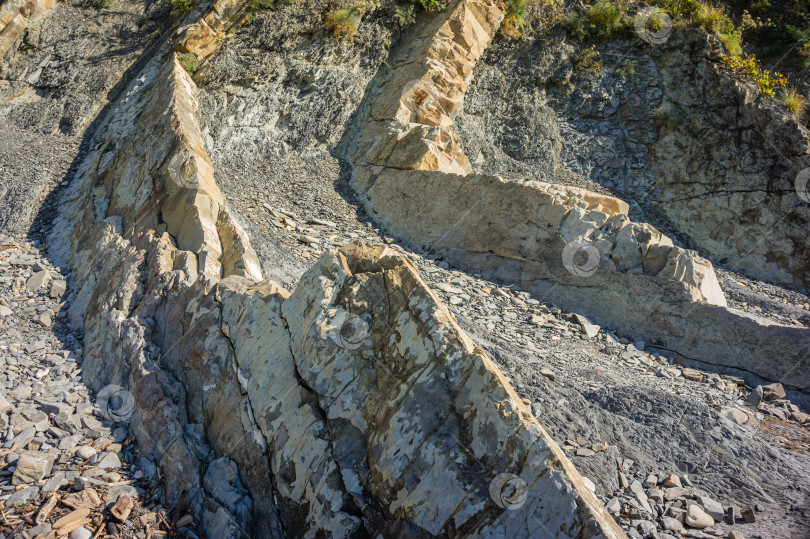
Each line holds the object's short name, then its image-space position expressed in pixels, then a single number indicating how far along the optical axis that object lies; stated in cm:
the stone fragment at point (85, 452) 405
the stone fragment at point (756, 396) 584
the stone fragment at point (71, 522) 339
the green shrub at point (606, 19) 1399
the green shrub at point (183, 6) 1329
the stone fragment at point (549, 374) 556
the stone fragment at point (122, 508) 357
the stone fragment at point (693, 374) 645
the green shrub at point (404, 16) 1358
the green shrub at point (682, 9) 1331
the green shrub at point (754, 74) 1192
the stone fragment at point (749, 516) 380
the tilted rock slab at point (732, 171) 1098
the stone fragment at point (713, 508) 384
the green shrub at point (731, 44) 1267
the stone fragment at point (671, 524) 368
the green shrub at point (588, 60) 1395
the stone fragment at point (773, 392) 601
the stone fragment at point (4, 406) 440
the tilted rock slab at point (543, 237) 695
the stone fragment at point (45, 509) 343
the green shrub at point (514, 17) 1397
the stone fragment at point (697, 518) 373
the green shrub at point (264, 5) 1307
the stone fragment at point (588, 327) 736
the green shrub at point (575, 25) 1413
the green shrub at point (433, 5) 1349
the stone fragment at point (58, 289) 679
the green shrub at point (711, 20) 1301
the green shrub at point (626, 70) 1366
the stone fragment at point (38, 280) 690
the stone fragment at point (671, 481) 414
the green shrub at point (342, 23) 1289
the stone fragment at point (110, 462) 402
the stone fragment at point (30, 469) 370
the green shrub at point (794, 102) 1158
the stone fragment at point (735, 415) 527
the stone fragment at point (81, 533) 337
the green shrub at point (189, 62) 1198
